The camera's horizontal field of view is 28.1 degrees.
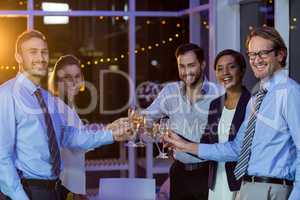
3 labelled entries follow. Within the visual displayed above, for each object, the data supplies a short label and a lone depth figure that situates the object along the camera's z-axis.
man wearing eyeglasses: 2.93
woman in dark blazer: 3.61
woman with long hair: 3.96
